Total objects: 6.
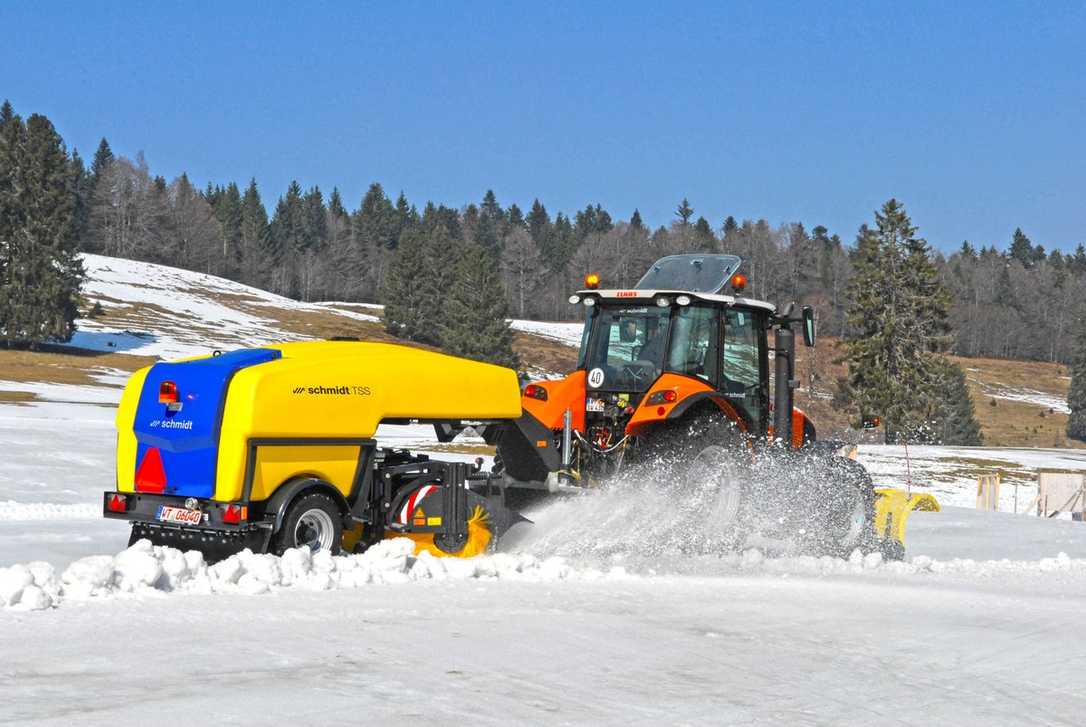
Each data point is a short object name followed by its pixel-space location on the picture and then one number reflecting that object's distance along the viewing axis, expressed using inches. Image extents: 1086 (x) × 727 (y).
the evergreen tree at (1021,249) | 7273.6
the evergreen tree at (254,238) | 5231.3
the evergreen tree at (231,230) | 5211.6
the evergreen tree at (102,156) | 6397.6
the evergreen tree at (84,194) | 4685.0
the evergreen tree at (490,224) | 6358.3
